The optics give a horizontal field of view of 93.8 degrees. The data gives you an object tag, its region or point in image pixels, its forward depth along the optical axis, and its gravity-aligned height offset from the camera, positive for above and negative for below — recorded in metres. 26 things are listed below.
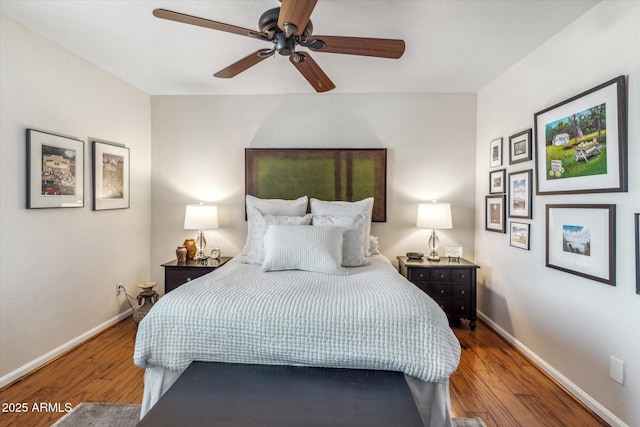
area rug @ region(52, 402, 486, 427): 1.74 -1.22
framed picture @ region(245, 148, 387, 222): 3.51 +0.46
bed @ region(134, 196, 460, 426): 1.48 -0.61
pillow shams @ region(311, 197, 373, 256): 2.93 +0.05
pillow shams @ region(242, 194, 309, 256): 2.99 +0.07
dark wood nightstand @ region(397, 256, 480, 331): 3.05 -0.73
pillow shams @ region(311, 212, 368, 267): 2.56 -0.19
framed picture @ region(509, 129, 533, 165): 2.55 +0.60
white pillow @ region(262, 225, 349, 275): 2.30 -0.29
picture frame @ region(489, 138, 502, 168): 3.01 +0.62
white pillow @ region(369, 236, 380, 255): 3.09 -0.34
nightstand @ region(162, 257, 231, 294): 3.01 -0.60
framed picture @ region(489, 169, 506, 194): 2.96 +0.33
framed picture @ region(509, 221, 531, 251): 2.59 -0.18
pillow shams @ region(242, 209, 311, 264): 2.64 -0.12
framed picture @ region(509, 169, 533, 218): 2.55 +0.18
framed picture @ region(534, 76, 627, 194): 1.73 +0.47
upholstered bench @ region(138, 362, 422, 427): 1.20 -0.81
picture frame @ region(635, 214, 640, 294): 1.62 -0.21
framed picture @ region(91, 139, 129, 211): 2.87 +0.38
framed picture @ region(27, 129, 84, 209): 2.25 +0.34
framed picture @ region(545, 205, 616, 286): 1.79 -0.18
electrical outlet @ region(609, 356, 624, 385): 1.72 -0.91
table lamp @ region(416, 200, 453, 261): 3.16 -0.04
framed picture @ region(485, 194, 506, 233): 2.96 +0.01
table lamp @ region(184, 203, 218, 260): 3.19 -0.05
